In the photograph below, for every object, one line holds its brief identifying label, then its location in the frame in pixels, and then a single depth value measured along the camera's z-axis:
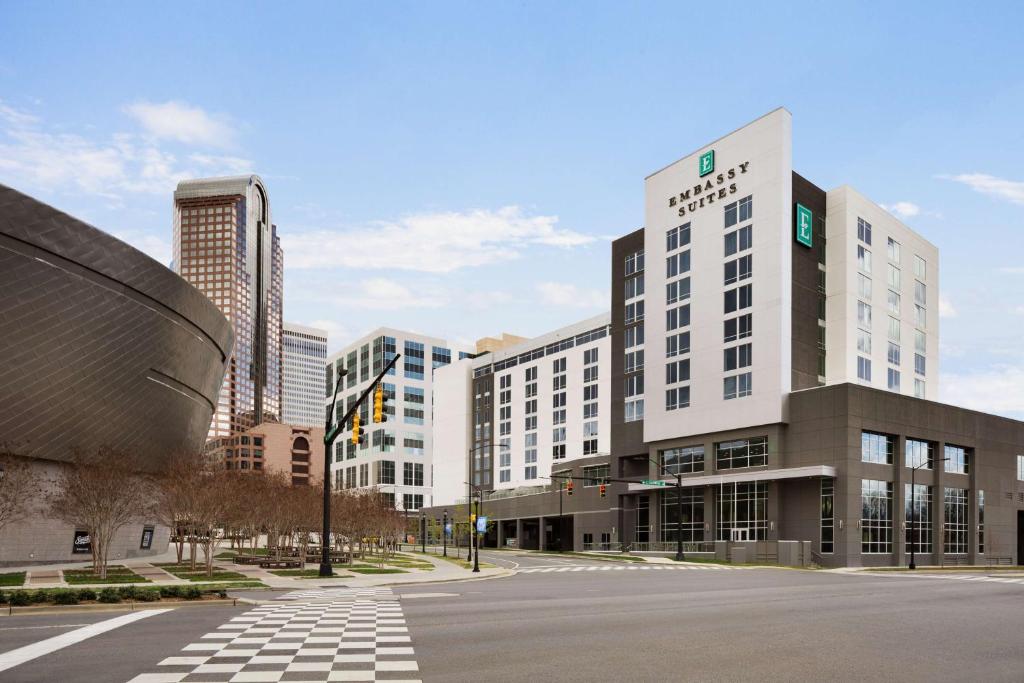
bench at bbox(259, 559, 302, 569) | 49.21
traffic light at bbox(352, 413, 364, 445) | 31.79
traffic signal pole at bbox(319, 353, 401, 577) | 39.38
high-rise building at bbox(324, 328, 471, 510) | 168.12
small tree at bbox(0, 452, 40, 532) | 37.15
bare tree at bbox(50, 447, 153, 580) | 42.78
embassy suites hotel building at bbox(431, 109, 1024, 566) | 75.19
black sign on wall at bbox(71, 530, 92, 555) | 57.47
